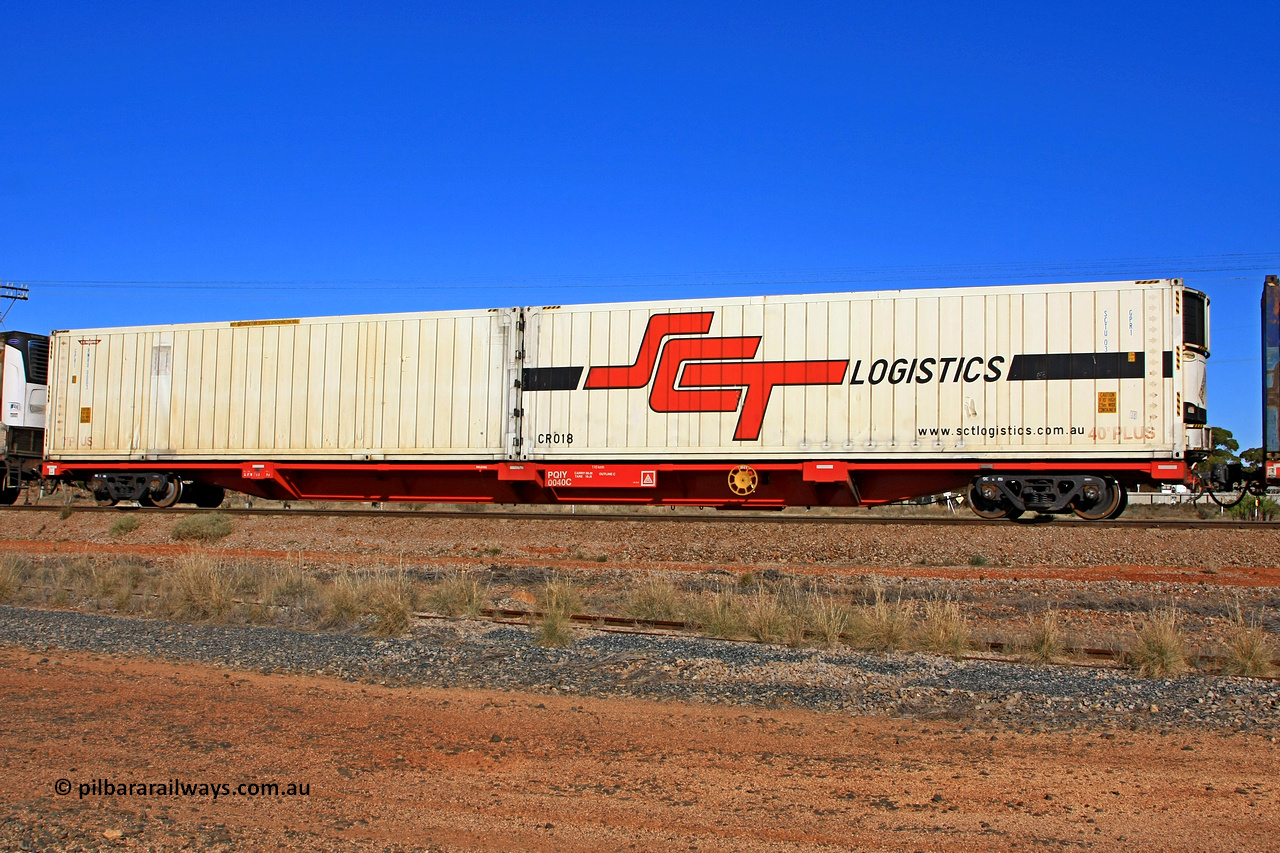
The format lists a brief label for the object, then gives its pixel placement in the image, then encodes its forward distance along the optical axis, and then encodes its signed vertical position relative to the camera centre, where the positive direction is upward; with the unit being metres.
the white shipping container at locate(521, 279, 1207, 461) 13.17 +1.50
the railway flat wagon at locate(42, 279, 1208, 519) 13.34 +1.13
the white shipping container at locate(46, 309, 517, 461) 15.47 +1.36
